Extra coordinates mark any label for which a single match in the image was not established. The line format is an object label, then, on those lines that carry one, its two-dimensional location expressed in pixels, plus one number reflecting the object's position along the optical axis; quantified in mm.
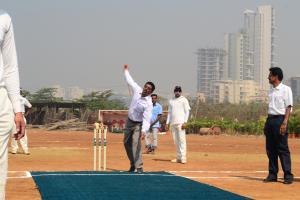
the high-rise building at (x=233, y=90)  184625
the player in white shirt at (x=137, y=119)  14625
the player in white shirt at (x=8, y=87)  5781
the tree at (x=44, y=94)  88400
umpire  12734
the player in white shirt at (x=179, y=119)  18438
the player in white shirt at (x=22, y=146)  20953
